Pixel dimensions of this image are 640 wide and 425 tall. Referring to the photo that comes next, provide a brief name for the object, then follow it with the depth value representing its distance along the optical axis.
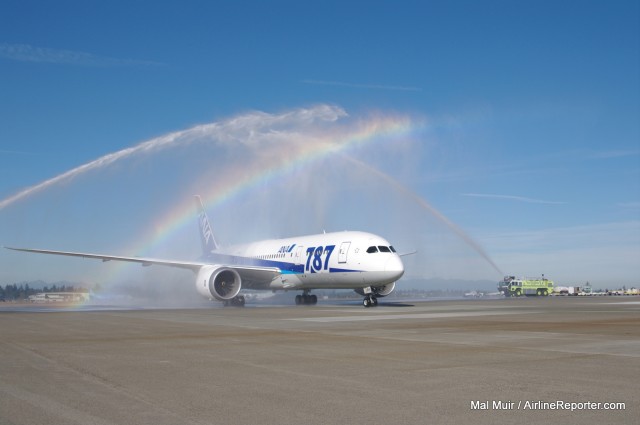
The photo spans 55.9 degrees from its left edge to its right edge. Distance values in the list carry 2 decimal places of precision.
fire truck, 92.50
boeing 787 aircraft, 39.62
